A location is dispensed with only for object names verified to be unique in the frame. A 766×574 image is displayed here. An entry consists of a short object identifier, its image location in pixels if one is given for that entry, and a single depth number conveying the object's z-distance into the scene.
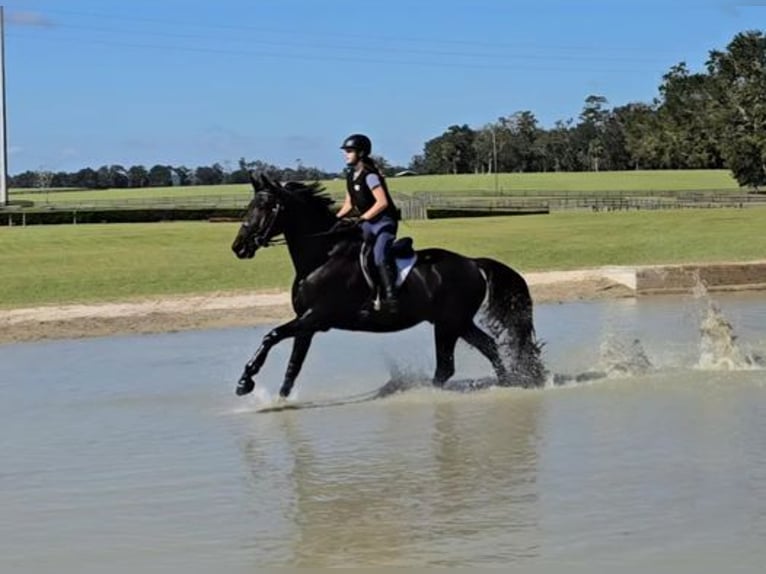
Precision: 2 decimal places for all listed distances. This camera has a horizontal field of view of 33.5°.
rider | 11.25
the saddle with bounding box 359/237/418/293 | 11.35
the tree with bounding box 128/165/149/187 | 192.38
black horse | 11.27
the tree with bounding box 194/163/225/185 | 192.00
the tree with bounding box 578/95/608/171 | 187.12
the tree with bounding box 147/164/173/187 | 193.25
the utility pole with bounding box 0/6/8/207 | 86.88
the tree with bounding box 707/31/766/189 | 104.19
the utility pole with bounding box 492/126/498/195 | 178.57
